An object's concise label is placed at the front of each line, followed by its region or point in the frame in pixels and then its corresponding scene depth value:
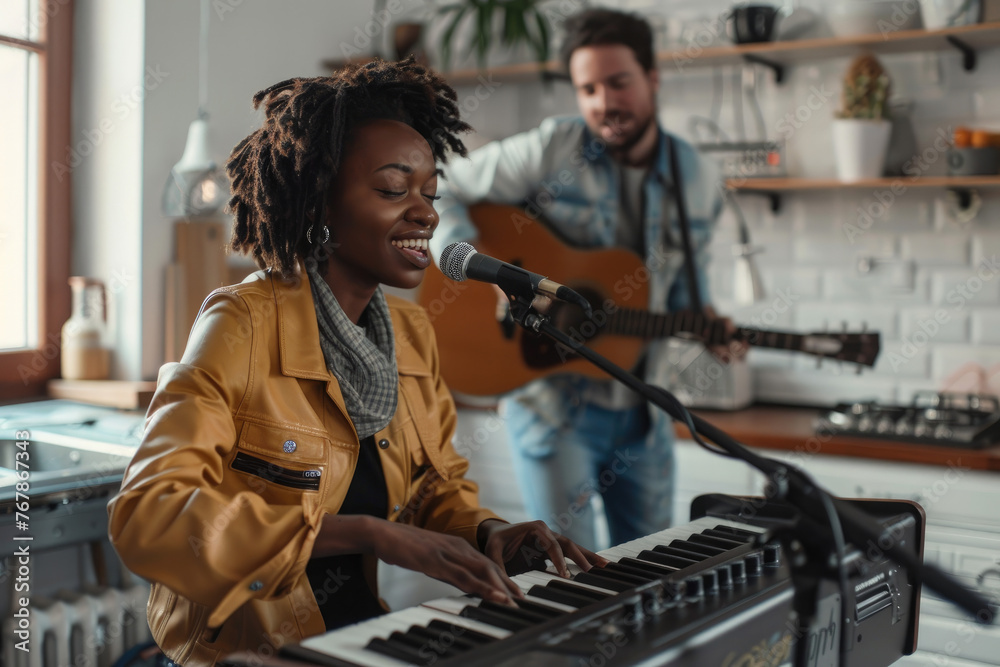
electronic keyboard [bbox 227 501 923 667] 0.96
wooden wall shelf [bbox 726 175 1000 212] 3.05
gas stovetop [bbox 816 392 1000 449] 2.78
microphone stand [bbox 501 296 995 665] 0.94
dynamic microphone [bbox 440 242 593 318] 1.14
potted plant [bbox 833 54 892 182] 3.18
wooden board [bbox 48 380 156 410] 2.84
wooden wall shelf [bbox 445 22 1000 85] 3.06
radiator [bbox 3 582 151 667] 2.09
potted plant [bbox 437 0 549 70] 3.71
